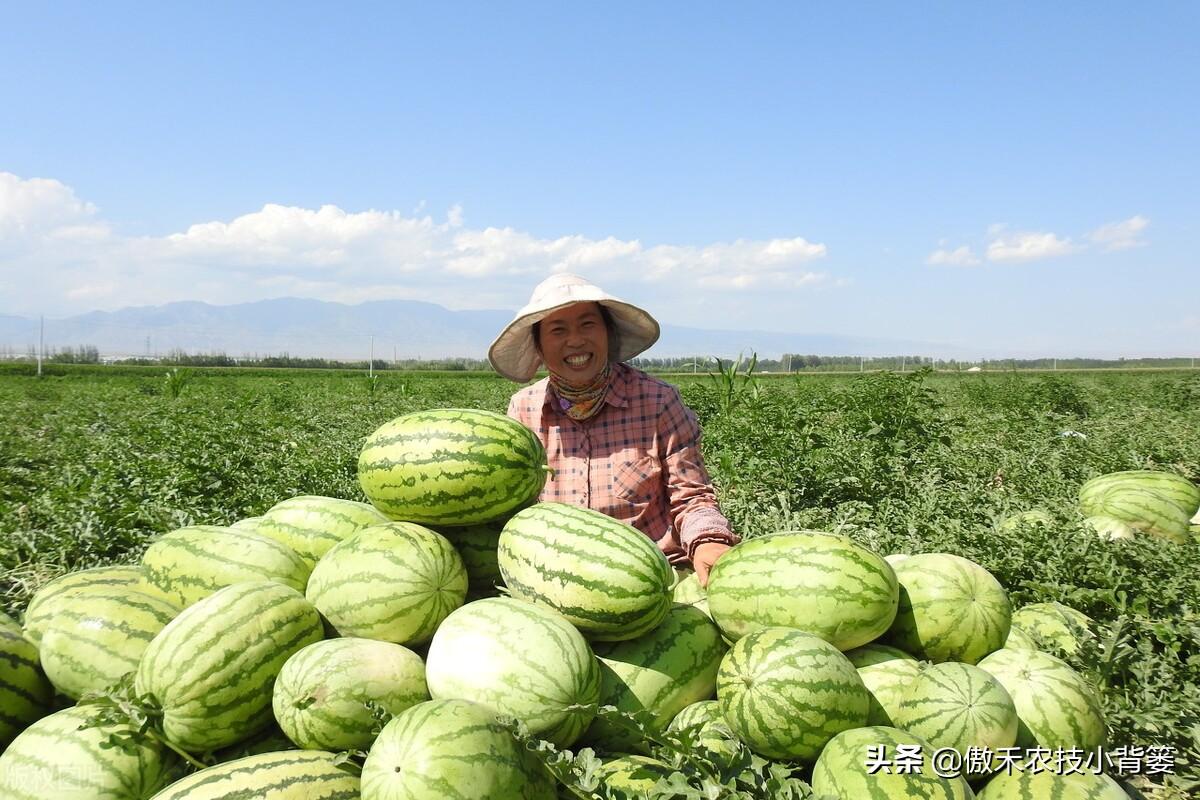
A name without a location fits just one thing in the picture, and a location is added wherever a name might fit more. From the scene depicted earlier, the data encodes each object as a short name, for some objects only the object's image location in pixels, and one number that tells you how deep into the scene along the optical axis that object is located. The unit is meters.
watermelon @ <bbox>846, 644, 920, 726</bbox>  2.06
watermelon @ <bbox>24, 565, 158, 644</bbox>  2.21
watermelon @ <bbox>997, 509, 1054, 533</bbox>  4.16
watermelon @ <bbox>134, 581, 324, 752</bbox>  1.81
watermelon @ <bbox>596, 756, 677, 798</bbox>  1.70
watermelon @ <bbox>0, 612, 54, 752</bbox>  2.04
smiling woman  3.53
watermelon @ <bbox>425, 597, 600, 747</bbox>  1.80
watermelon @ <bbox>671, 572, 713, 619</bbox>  2.58
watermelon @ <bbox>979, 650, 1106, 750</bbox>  2.08
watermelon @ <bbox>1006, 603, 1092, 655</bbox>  2.73
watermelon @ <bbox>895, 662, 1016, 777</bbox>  1.90
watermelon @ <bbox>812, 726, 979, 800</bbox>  1.69
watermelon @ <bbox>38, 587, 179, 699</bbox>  2.05
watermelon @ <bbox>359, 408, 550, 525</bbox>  2.35
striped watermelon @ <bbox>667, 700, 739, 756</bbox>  1.90
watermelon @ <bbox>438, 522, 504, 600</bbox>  2.43
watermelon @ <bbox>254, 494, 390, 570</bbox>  2.58
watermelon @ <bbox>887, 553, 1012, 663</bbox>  2.32
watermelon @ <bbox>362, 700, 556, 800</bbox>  1.56
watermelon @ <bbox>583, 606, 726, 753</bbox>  2.01
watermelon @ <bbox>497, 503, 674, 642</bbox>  2.05
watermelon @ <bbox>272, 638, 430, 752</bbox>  1.79
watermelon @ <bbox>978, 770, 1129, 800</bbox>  1.77
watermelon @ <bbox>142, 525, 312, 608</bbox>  2.29
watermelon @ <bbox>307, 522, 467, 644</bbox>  2.07
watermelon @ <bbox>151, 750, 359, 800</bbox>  1.64
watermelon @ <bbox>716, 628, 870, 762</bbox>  1.88
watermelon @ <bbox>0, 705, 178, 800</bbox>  1.74
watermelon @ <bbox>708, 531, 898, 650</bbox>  2.18
